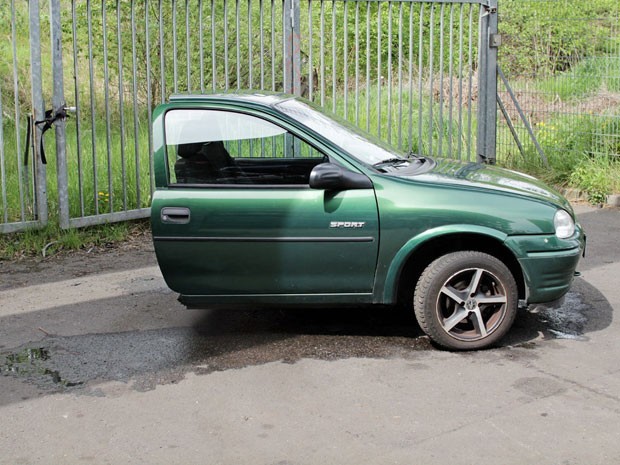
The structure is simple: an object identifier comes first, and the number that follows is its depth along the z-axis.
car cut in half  6.13
